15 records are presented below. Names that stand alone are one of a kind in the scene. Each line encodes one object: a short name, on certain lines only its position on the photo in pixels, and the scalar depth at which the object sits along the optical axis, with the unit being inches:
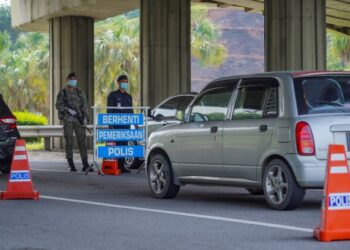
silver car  451.8
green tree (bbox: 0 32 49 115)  2864.2
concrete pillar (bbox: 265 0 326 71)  1037.8
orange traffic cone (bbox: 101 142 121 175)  780.0
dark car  741.9
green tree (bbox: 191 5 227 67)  2947.8
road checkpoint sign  776.3
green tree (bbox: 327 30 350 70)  2608.3
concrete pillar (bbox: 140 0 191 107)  1267.2
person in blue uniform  803.4
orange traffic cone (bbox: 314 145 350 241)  352.2
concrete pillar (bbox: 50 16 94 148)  1481.3
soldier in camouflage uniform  789.2
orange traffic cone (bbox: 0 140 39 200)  528.7
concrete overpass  1045.8
